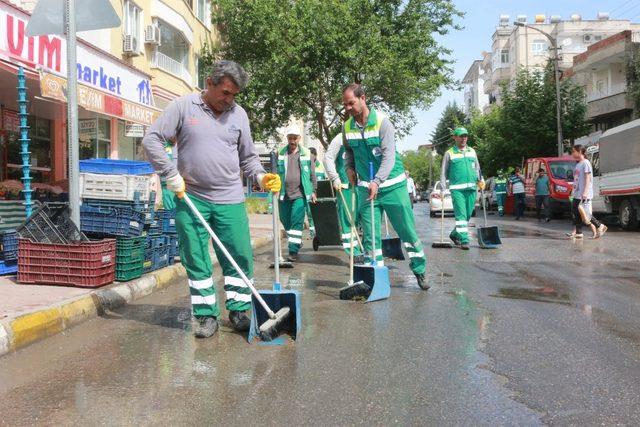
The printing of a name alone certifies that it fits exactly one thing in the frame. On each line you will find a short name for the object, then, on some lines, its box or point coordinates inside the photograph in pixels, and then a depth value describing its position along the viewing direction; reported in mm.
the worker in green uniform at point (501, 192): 26000
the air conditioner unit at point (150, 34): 19547
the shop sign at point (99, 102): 7719
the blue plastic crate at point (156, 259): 7153
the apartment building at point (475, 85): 90456
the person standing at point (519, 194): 21328
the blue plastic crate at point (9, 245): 6781
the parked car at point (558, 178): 20266
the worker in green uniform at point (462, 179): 10305
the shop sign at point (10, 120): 13117
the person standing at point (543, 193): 19906
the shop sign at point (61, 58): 8773
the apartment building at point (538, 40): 57062
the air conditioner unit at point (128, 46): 18172
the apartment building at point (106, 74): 8953
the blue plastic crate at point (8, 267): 6723
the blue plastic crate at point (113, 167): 7359
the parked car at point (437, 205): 24234
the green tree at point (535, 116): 32250
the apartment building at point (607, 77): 34000
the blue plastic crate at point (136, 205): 6911
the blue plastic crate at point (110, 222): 6598
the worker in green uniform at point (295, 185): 9055
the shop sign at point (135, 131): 15533
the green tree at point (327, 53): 24344
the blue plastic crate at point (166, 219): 7816
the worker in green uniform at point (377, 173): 6172
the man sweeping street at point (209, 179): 4641
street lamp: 28297
